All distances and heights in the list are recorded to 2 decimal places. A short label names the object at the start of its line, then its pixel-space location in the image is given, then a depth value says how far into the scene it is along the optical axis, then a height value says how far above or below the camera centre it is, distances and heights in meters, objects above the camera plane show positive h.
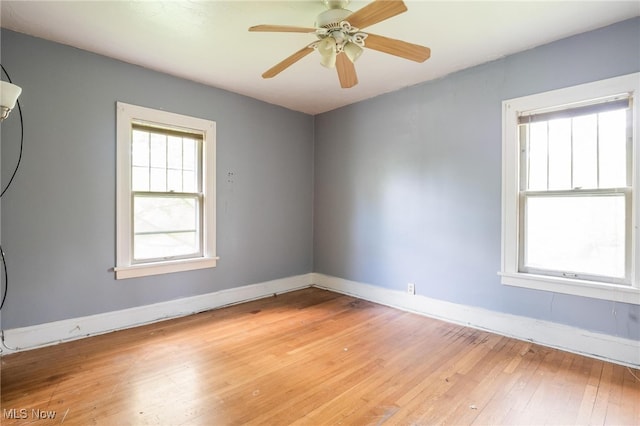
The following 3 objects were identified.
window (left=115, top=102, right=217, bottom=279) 3.06 +0.21
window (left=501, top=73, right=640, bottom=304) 2.42 +0.20
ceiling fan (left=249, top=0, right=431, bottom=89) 1.78 +1.12
